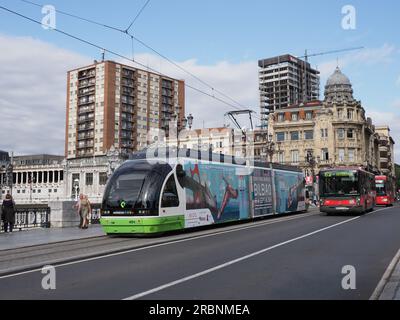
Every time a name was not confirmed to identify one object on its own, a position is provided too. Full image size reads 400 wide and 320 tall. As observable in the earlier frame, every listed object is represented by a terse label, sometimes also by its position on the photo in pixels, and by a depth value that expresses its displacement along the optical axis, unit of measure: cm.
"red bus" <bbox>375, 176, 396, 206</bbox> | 4750
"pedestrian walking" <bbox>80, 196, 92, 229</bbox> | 2153
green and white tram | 1614
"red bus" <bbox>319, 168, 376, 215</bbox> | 2769
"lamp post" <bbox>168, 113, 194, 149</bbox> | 2595
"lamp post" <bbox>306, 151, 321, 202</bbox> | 5080
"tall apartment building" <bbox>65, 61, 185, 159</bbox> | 11275
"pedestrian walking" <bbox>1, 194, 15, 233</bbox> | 1923
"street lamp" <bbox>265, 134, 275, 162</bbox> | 4114
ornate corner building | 7656
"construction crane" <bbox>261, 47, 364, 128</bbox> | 16822
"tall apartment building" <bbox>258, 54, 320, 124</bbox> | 16900
